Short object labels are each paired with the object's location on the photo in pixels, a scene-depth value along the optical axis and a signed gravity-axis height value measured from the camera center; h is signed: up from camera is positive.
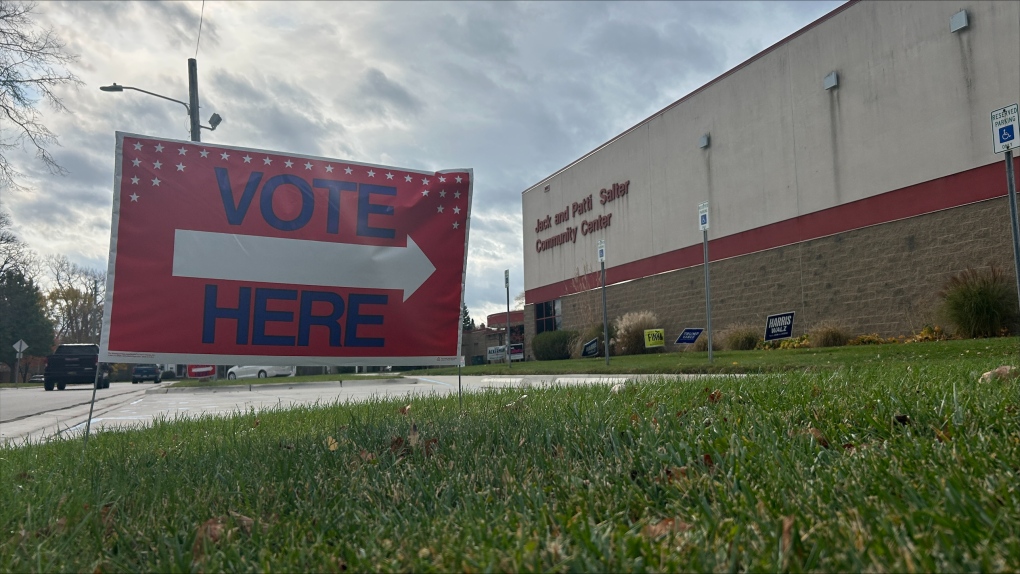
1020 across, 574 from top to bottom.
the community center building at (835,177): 16.30 +5.54
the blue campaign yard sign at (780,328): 19.66 +1.18
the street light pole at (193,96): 20.64 +7.86
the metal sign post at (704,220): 12.46 +2.64
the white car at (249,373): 44.23 -0.20
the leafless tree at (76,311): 78.88 +6.68
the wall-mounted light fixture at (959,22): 16.27 +7.95
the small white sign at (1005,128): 7.60 +2.59
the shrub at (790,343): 18.98 +0.74
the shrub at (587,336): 27.38 +1.33
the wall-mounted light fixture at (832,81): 19.58 +7.91
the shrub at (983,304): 14.76 +1.39
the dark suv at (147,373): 49.05 -0.25
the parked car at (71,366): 27.85 +0.13
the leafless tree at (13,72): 16.17 +6.84
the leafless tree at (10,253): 41.09 +7.32
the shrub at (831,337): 18.03 +0.86
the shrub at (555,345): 30.12 +1.09
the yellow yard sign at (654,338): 24.70 +1.12
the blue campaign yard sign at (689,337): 21.64 +1.03
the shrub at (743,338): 20.98 +0.95
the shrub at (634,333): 25.88 +1.35
